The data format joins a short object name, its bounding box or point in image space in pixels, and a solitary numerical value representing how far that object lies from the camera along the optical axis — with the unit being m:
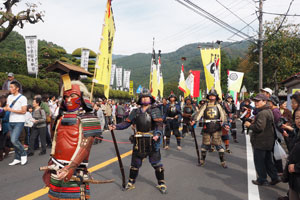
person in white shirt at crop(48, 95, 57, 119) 9.43
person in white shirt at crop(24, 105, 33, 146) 7.44
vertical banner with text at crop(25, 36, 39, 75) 16.75
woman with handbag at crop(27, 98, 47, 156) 7.21
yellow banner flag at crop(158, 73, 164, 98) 12.63
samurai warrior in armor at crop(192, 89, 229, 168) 6.23
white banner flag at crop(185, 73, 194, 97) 13.36
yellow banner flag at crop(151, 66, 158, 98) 9.34
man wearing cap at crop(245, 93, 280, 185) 4.71
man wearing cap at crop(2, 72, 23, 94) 9.06
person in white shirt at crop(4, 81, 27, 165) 5.77
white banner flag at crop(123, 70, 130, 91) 40.00
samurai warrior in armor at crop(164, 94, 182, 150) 8.96
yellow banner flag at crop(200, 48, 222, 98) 9.37
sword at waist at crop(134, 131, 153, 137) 4.57
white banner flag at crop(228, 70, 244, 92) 13.47
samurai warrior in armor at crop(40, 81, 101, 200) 2.56
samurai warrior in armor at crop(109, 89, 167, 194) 4.54
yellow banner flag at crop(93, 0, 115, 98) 3.77
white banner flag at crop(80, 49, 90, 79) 22.62
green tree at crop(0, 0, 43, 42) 13.41
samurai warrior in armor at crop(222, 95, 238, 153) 8.04
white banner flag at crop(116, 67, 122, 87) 37.39
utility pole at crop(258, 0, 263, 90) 18.73
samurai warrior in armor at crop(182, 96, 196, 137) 10.52
